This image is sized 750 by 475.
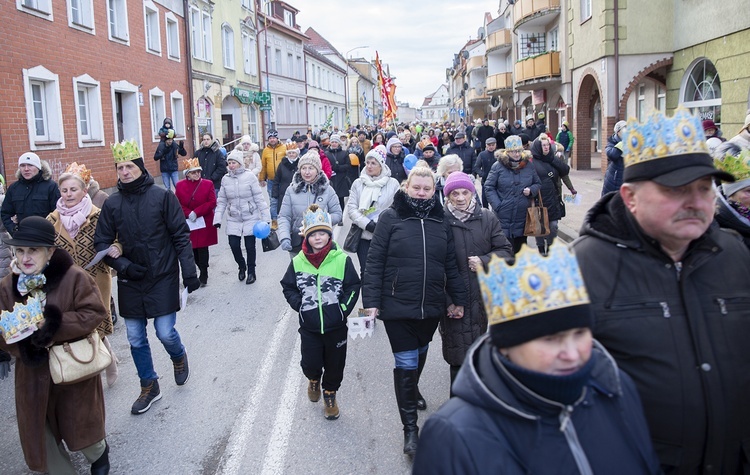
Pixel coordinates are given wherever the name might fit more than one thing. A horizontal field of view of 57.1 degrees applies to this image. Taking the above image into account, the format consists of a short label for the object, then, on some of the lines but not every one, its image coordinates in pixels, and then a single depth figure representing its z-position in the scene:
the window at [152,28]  23.30
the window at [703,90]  16.45
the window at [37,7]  14.97
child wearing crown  5.12
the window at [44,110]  15.50
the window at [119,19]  20.44
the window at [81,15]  17.41
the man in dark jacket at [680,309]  2.32
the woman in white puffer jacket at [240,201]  9.34
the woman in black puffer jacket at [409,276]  4.64
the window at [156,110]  23.48
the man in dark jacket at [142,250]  5.43
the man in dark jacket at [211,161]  13.26
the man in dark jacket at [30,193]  7.63
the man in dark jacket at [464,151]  13.91
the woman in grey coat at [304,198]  7.73
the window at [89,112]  18.19
